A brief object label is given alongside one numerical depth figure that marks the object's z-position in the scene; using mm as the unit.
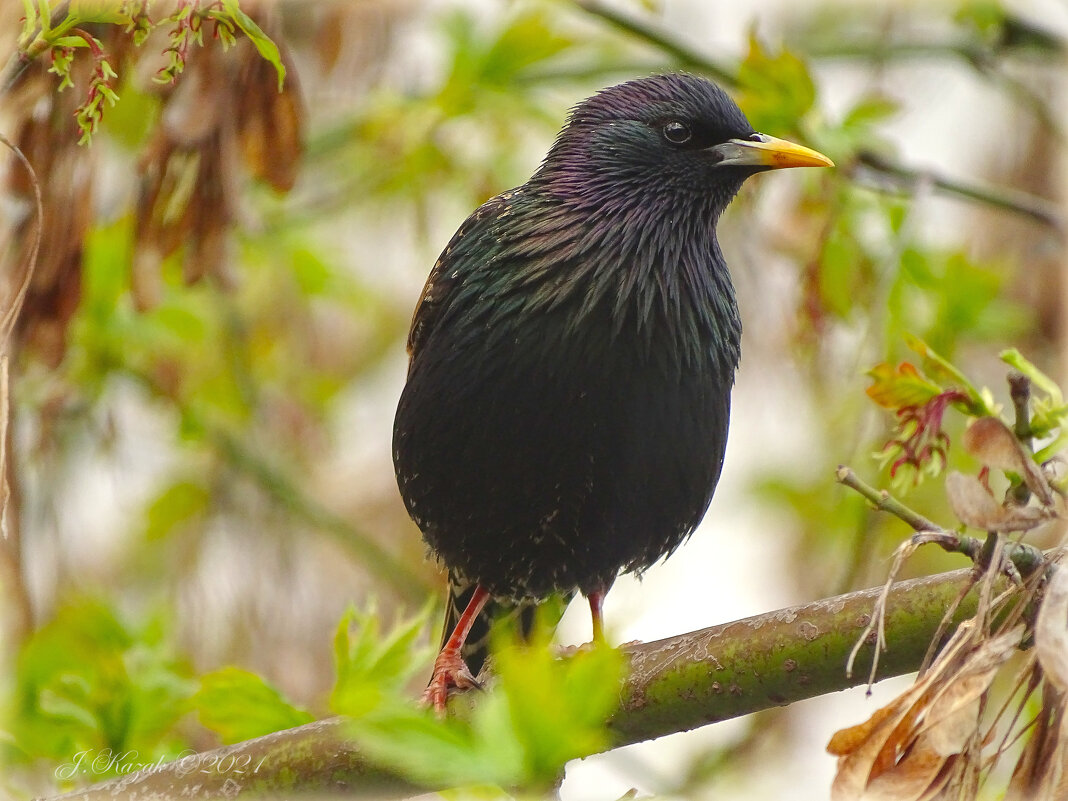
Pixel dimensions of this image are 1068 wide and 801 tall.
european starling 6824
